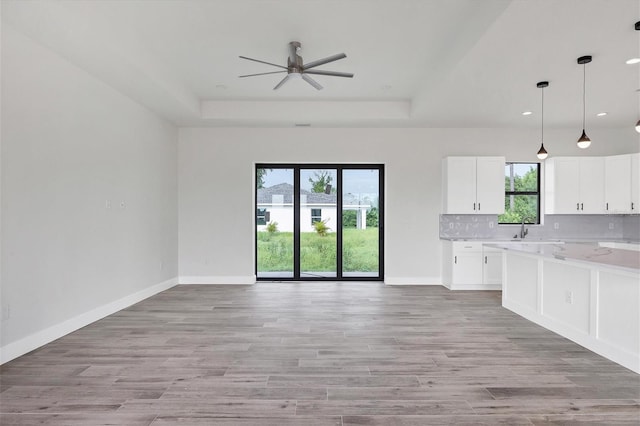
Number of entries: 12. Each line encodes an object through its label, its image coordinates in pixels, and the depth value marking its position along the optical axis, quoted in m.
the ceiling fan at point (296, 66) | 3.69
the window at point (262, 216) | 6.57
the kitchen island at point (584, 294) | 2.88
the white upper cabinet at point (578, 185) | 6.01
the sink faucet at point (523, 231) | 6.23
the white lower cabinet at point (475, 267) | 5.80
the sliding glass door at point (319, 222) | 6.52
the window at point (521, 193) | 6.40
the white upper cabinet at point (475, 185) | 6.03
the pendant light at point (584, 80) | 3.48
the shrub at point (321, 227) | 6.51
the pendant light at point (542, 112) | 4.16
